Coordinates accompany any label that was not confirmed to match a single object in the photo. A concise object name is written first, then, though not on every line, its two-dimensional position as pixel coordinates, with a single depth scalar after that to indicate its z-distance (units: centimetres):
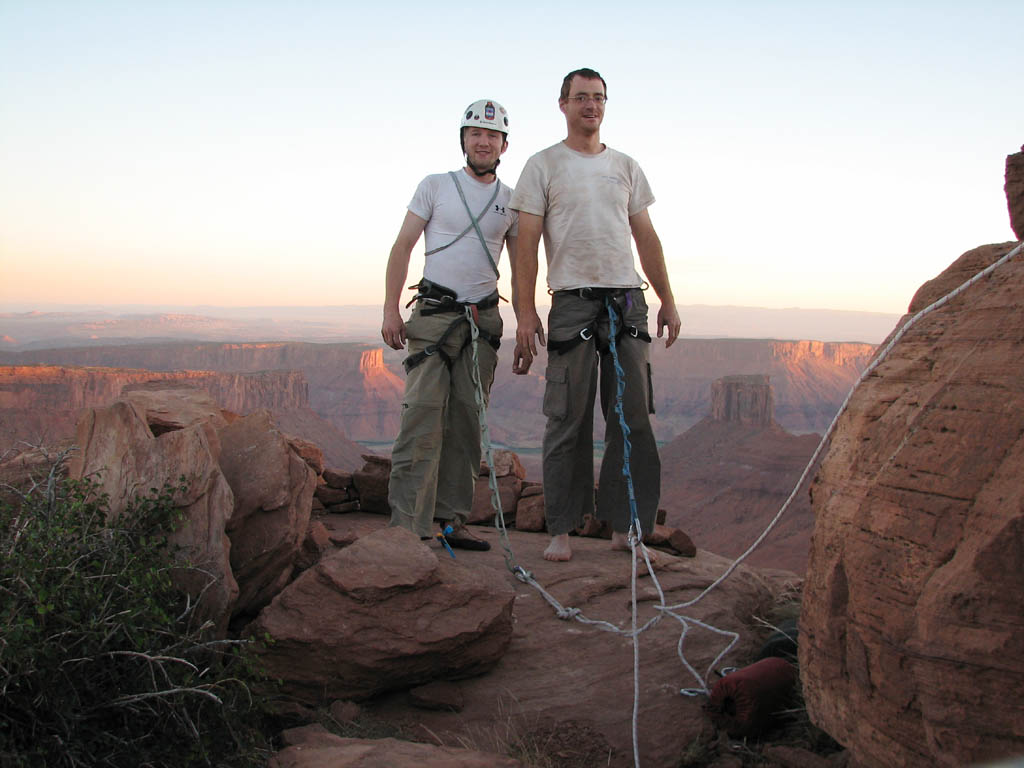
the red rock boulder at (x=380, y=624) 307
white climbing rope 252
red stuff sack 295
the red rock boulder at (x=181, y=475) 295
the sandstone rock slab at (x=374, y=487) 542
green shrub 212
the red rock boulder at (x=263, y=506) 341
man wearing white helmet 416
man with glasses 404
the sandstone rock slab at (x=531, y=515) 528
